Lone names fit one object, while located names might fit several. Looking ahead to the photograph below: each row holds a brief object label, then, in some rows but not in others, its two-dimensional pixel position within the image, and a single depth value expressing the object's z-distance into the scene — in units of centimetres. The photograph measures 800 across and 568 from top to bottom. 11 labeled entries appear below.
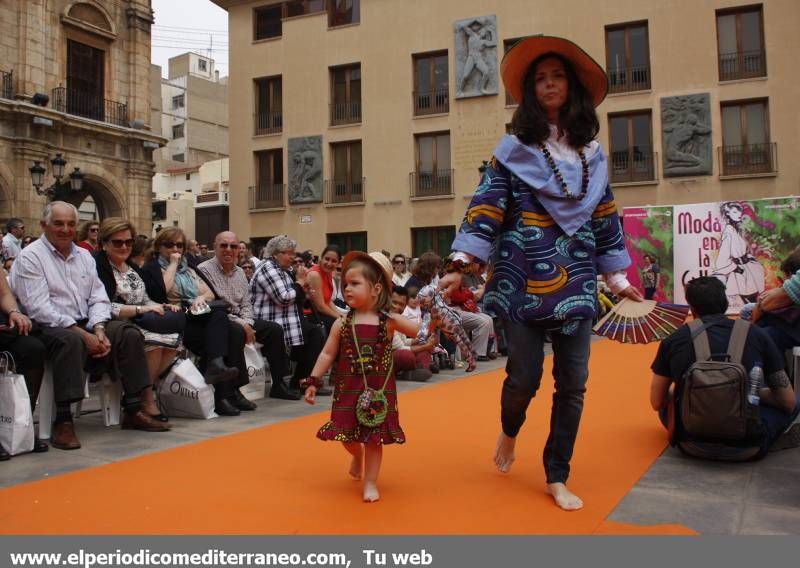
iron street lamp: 1558
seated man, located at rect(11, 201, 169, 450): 444
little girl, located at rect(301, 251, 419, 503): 326
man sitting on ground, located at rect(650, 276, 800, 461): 379
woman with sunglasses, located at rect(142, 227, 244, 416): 554
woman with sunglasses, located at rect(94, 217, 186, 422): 518
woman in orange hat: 307
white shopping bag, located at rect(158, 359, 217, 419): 533
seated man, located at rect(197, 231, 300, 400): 586
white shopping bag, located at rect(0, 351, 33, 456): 410
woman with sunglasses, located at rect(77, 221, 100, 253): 820
